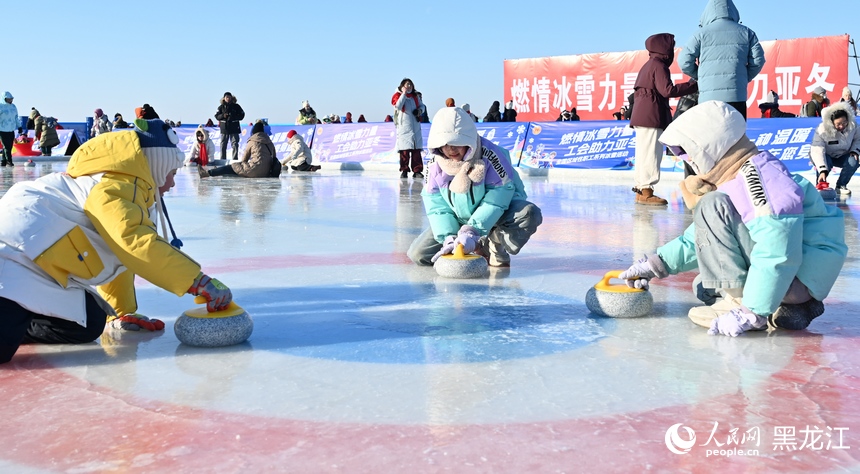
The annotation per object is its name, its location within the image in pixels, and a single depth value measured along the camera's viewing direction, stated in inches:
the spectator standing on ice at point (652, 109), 328.2
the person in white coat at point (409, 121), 562.9
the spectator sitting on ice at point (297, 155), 665.6
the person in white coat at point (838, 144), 374.9
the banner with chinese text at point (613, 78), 874.9
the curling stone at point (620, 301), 123.7
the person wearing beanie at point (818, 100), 487.2
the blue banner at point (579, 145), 548.4
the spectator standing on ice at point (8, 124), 701.3
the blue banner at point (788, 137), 462.9
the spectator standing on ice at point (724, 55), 295.9
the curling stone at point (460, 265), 161.0
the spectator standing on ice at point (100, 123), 867.4
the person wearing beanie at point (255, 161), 561.0
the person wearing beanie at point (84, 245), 102.8
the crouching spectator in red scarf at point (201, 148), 706.2
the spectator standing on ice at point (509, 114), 780.2
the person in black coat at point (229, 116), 709.9
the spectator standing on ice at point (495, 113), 724.7
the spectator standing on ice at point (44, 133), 948.0
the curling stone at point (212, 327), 105.9
